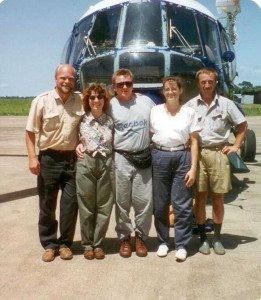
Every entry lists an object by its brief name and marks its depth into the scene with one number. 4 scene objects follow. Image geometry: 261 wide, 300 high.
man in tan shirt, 3.86
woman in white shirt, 3.91
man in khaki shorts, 4.04
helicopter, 6.19
